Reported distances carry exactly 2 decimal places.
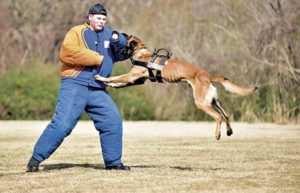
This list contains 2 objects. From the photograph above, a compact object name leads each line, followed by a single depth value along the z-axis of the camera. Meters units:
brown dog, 20.61
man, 19.67
